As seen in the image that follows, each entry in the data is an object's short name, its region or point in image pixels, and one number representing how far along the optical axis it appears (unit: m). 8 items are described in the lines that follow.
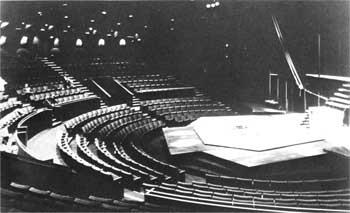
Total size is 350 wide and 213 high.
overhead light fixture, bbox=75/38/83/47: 22.80
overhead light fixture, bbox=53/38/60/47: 22.69
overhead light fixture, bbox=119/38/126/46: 22.84
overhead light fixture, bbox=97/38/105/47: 23.02
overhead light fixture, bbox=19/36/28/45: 21.86
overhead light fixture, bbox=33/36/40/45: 22.23
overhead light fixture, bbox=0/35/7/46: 21.34
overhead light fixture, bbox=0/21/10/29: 20.88
